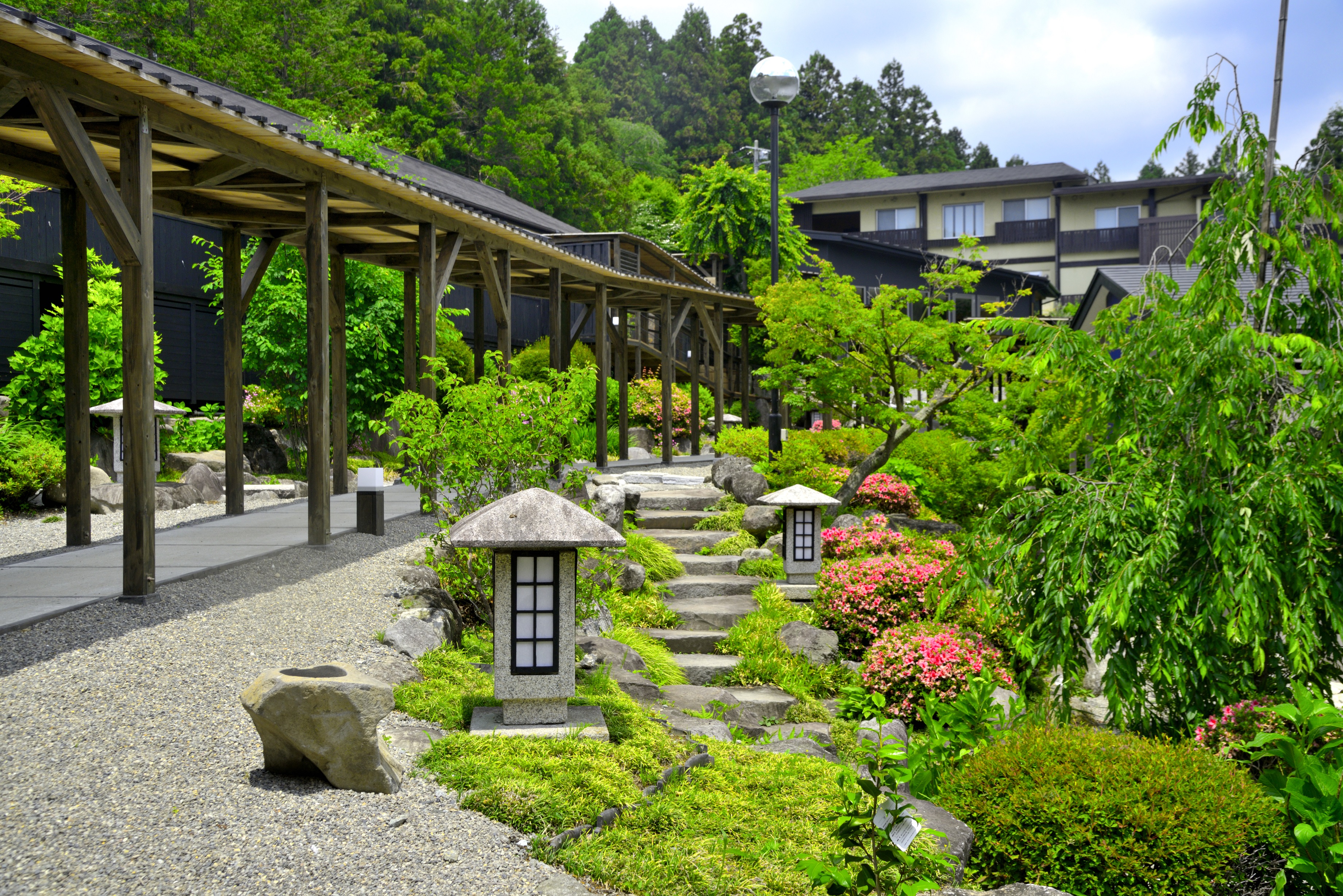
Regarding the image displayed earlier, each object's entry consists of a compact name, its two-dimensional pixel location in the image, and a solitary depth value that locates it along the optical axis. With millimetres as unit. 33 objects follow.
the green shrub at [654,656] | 7867
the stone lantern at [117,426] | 12820
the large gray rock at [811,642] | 8695
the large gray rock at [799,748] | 6285
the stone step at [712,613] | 9352
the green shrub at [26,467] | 11406
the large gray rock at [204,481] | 13008
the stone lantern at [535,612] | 5145
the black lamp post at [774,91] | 12578
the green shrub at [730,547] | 11195
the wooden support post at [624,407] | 17484
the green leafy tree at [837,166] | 51938
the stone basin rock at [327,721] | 4059
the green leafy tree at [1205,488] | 4992
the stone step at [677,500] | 12539
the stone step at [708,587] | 10055
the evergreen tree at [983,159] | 63594
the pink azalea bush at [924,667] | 7781
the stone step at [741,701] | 7402
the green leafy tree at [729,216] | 29016
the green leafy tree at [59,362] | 13523
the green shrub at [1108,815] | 4211
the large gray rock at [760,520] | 11672
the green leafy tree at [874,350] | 12523
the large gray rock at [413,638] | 6270
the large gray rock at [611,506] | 10281
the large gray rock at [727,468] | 13117
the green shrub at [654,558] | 10148
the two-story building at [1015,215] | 34000
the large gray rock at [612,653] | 7121
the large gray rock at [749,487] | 12578
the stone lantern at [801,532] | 9883
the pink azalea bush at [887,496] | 13539
